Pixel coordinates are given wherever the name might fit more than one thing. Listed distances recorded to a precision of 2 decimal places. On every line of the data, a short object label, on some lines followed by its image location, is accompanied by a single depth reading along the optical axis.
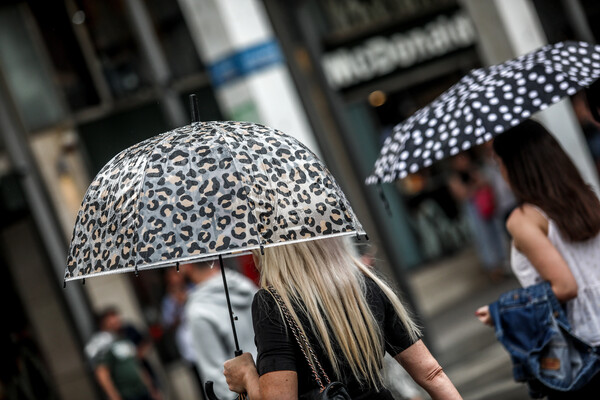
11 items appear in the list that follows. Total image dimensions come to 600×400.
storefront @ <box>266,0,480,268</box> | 22.12
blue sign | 17.58
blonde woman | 5.40
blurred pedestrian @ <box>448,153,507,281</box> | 24.61
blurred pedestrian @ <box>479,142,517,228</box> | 22.33
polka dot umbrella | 7.20
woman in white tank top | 7.04
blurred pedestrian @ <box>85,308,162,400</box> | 16.66
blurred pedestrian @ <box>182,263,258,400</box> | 9.45
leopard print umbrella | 5.20
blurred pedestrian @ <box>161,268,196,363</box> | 19.23
